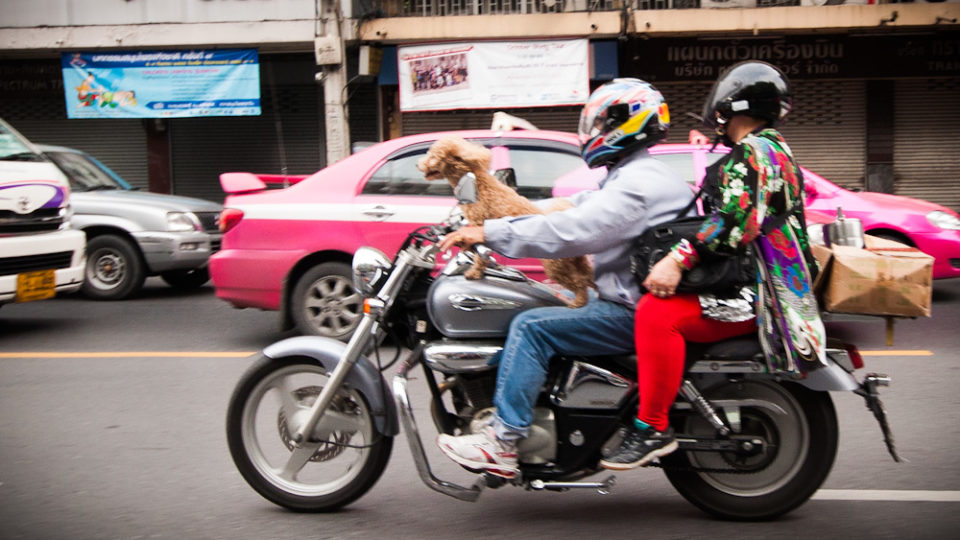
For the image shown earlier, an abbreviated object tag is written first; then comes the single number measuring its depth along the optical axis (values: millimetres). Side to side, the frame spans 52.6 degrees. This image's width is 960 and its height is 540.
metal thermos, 3770
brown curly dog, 3748
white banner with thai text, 15250
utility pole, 15039
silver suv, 9938
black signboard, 16016
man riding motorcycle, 3381
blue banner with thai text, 16016
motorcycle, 3529
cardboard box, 3373
